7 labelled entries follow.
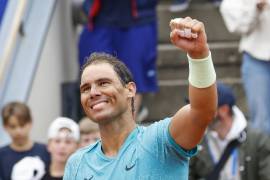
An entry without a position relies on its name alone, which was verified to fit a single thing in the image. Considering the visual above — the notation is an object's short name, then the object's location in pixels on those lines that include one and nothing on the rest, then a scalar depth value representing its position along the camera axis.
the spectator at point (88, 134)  12.16
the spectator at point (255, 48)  12.65
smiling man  5.98
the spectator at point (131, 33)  14.53
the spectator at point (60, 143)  11.64
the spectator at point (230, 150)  11.50
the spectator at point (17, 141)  12.04
